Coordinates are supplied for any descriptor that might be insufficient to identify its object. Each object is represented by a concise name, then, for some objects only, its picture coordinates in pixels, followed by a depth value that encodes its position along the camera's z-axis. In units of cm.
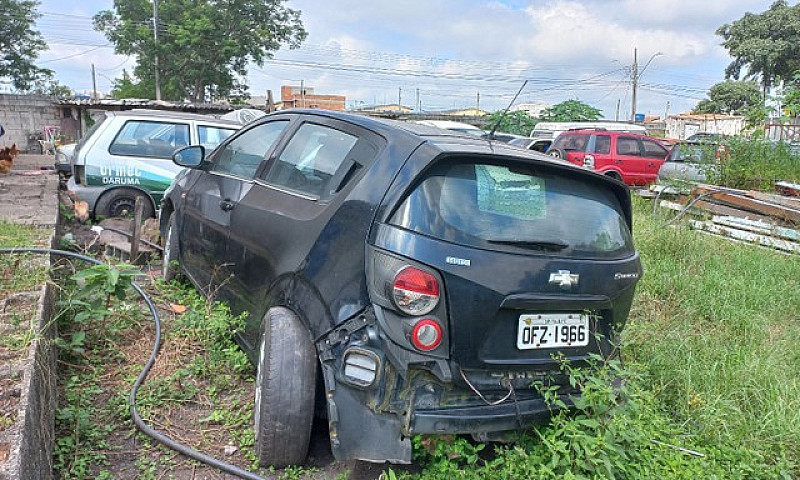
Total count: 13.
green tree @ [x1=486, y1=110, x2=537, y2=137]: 3003
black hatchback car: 223
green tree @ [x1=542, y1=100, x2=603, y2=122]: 3228
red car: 1480
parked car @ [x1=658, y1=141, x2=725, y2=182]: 911
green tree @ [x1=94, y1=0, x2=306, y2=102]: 3013
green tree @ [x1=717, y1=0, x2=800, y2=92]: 3316
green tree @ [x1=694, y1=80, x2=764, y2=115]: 3784
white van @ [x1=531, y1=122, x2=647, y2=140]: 2188
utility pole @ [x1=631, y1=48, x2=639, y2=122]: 3797
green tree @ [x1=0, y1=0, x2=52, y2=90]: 3170
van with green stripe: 690
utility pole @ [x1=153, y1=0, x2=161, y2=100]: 2982
